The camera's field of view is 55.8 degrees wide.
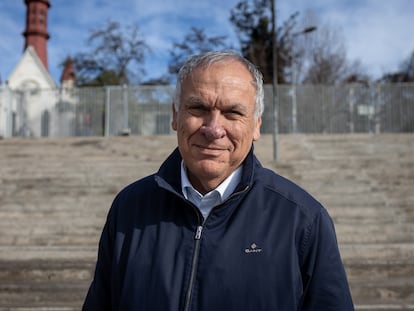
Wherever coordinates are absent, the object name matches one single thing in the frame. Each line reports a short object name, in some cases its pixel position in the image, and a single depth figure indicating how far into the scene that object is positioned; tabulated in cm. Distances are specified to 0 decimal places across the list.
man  145
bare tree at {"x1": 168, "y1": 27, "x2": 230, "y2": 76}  3148
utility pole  1053
